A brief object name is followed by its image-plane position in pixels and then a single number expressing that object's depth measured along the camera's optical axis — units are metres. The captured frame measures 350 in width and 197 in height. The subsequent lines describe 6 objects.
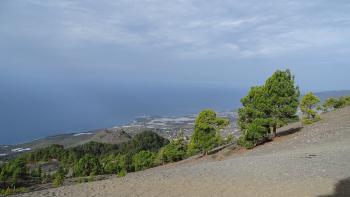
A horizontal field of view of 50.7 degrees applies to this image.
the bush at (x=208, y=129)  44.75
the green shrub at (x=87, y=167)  73.31
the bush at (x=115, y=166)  71.94
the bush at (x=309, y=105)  42.25
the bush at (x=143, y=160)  65.64
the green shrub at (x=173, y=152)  61.25
